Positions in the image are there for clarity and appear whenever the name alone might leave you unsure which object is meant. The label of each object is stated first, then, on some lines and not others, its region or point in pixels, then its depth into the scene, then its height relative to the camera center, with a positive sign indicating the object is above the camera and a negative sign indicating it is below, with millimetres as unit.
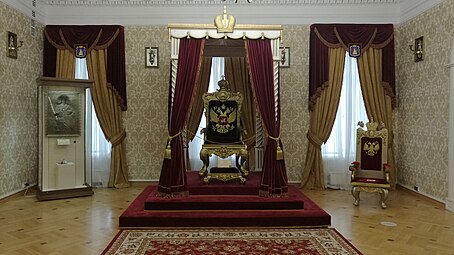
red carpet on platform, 5066 -1095
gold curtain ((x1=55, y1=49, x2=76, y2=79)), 7512 +1147
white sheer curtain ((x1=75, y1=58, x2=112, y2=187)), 7720 -517
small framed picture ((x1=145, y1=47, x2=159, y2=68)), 7738 +1318
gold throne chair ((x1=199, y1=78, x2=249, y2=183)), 6273 -93
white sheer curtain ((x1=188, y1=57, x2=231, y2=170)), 7738 -206
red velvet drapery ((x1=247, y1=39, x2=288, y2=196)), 5719 +216
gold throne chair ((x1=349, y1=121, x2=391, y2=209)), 6172 -528
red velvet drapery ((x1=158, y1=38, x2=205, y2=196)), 5645 +70
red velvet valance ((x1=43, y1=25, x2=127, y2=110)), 7539 +1539
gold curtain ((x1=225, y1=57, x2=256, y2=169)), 7617 +733
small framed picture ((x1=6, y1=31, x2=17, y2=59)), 6418 +1276
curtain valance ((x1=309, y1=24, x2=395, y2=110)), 7488 +1553
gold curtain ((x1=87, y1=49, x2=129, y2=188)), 7539 +253
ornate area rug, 4180 -1248
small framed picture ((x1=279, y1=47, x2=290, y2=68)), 7715 +1324
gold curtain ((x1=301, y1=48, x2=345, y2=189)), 7535 +160
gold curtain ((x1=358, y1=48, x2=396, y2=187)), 7484 +655
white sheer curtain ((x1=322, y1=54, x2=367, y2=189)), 7656 -81
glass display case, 6676 -207
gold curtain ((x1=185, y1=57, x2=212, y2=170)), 7645 +413
